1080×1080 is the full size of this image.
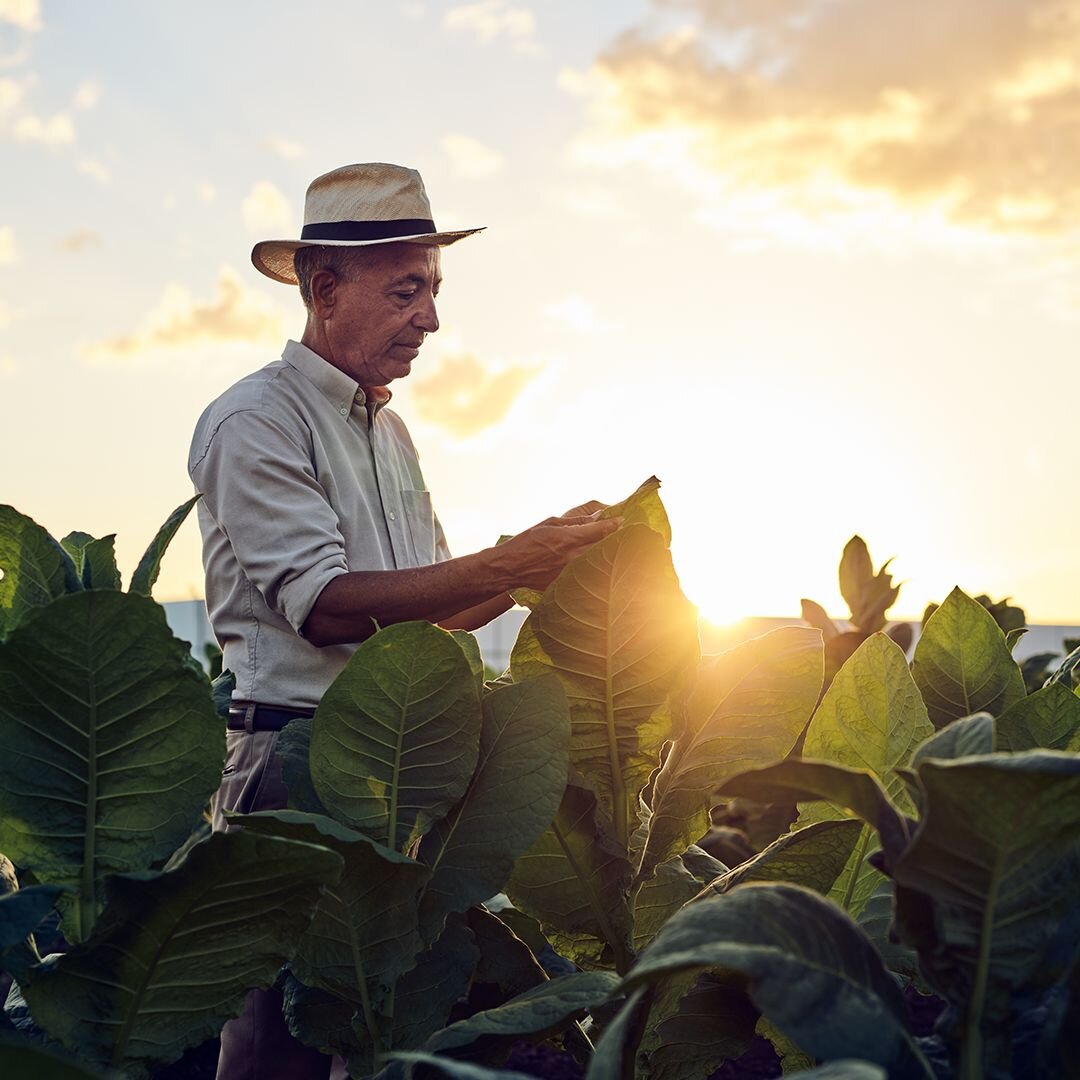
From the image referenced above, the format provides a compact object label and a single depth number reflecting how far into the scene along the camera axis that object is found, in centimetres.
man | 218
